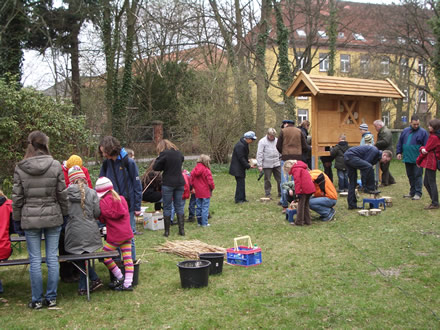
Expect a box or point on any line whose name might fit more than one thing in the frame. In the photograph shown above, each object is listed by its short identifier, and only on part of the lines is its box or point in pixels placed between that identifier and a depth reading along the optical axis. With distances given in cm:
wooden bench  534
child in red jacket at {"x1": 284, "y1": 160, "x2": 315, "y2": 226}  902
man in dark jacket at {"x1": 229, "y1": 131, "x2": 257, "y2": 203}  1191
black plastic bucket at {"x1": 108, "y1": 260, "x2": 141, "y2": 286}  593
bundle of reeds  701
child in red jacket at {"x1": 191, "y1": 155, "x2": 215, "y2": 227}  959
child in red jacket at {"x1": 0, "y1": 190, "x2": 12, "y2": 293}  543
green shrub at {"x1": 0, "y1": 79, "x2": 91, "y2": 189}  1107
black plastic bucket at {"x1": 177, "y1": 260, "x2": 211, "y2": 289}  559
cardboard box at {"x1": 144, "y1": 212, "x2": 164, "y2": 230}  948
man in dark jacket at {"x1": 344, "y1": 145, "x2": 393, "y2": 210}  1049
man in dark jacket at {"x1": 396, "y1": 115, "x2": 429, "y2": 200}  1118
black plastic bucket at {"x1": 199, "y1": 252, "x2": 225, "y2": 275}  619
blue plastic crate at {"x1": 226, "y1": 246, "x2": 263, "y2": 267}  659
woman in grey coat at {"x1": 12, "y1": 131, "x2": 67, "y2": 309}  507
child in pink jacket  568
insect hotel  1377
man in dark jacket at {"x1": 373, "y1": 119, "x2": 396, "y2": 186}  1258
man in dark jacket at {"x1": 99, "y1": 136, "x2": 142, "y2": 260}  665
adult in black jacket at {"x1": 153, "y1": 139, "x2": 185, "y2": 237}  838
